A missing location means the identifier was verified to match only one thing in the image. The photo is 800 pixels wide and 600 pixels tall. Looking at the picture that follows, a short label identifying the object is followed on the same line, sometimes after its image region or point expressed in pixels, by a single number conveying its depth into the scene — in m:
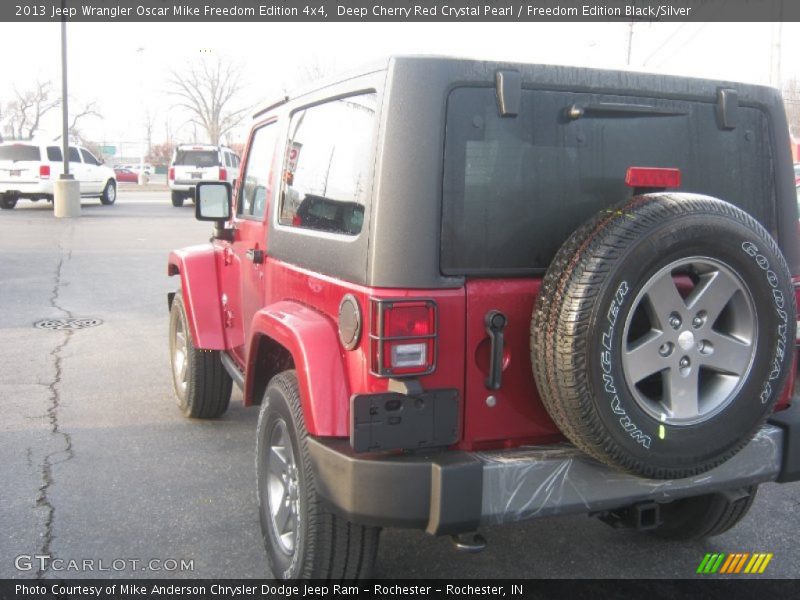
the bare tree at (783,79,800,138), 36.24
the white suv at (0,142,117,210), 20.66
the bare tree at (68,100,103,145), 81.19
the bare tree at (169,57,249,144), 63.84
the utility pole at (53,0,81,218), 19.28
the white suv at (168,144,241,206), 24.53
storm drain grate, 7.99
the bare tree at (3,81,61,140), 84.06
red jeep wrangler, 2.46
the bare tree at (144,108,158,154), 74.91
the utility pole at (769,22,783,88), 16.33
